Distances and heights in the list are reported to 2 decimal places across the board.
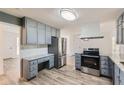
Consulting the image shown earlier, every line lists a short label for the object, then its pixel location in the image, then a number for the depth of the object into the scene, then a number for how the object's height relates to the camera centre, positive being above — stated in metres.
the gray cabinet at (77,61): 2.70 -0.58
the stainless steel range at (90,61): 2.35 -0.53
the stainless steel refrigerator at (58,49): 2.93 -0.15
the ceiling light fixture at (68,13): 1.42 +0.69
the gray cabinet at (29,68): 1.93 -0.62
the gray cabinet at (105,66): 2.15 -0.62
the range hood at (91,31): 2.65 +0.57
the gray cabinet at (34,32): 1.98 +0.45
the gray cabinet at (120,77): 1.14 -0.53
